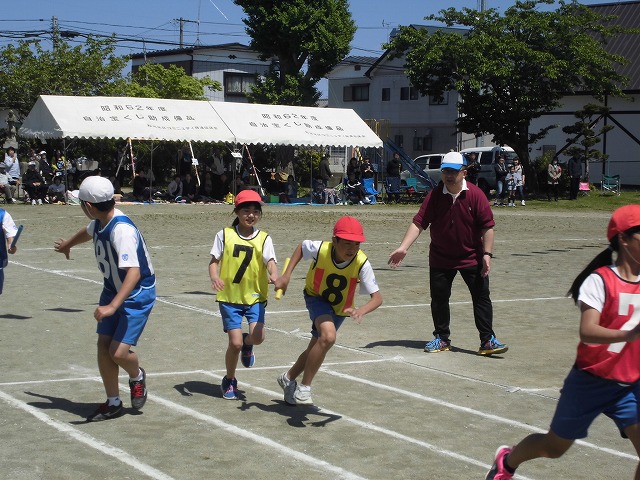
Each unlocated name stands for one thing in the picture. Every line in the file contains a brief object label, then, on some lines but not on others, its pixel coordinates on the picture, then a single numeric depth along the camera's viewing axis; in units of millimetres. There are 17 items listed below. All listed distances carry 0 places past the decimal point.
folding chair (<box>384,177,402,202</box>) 38469
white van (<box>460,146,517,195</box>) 43500
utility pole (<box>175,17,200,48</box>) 84500
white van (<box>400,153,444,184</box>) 44628
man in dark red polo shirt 9641
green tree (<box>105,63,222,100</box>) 53438
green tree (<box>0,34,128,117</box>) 47750
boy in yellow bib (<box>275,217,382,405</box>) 7031
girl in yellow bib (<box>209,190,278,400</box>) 7527
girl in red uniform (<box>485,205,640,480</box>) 4590
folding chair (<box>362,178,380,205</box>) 38025
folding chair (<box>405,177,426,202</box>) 39719
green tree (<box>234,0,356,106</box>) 47344
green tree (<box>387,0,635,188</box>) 39875
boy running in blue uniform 6660
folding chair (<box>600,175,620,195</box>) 44312
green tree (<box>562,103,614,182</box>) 42219
